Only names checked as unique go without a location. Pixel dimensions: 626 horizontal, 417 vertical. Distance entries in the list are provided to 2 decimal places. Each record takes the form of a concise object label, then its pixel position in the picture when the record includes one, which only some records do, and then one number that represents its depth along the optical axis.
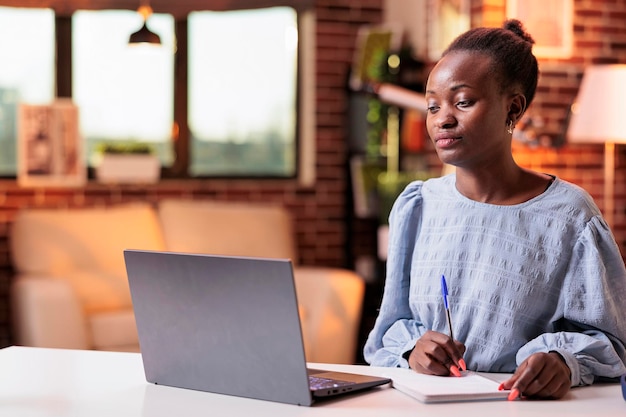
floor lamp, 4.20
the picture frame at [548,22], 4.59
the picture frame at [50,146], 5.32
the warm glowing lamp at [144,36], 4.72
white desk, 1.46
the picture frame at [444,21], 4.79
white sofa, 4.44
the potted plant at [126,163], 5.36
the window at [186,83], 5.43
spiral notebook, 1.50
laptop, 1.43
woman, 1.72
